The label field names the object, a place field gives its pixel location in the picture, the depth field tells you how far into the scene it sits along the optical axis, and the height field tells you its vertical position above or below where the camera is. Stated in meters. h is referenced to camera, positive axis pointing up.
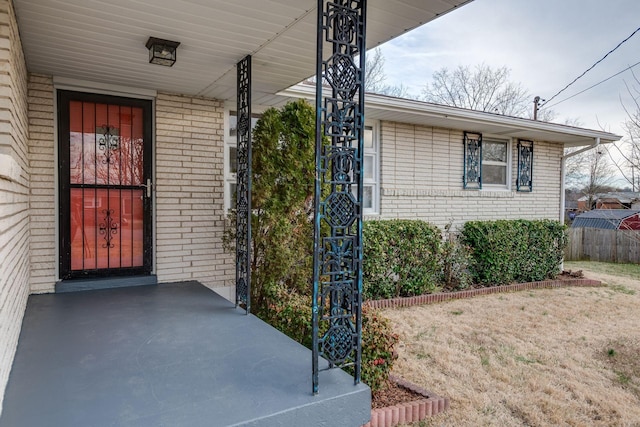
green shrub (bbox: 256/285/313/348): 3.52 -0.99
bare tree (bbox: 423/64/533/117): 20.50 +5.54
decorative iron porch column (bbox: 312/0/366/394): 2.40 +0.09
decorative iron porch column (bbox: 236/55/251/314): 3.96 +0.14
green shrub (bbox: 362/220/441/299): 6.34 -0.84
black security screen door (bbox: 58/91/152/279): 4.59 +0.19
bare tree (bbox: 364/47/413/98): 17.52 +5.56
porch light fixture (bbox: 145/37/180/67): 3.49 +1.28
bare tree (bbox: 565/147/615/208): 19.14 +1.64
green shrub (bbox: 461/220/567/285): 7.72 -0.83
